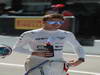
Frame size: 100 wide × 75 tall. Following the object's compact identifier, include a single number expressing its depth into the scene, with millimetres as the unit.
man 6803
